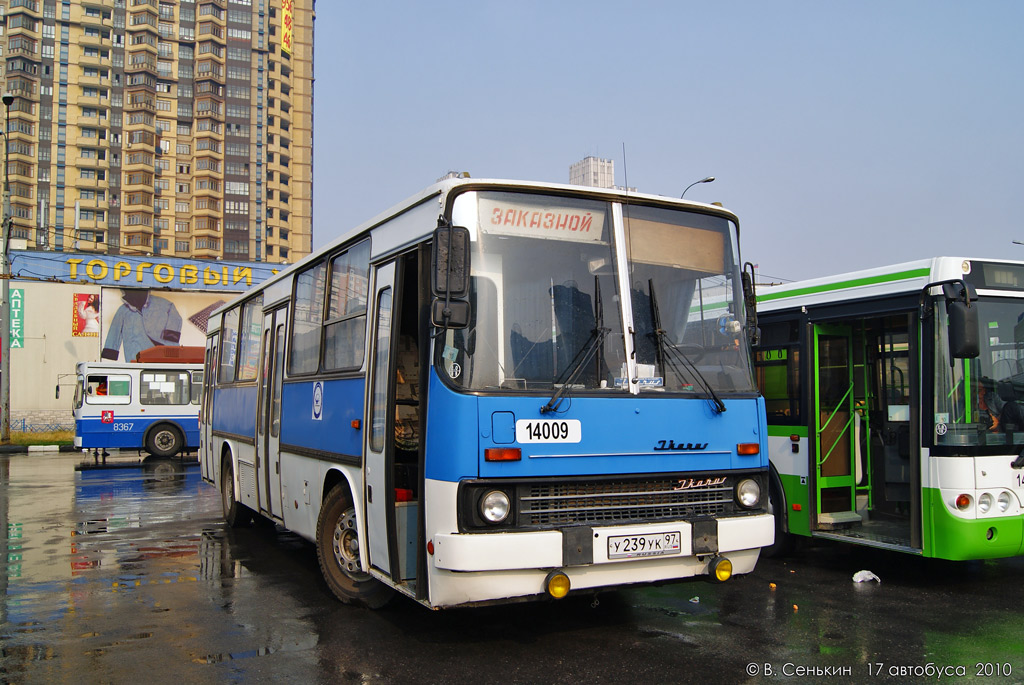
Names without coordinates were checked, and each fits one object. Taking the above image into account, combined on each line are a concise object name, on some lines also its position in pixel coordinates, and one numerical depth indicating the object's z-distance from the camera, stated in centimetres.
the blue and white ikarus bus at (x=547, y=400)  524
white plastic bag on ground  816
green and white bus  741
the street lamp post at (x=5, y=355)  2931
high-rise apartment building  9988
